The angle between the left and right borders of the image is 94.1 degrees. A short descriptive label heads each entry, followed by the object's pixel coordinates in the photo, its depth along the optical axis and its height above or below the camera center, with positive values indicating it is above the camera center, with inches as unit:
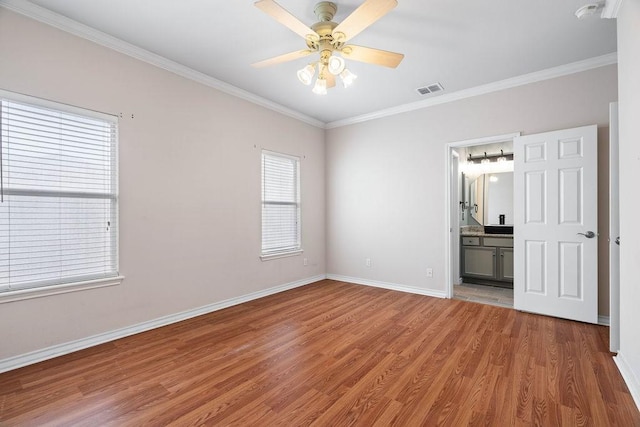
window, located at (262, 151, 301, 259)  171.6 +4.5
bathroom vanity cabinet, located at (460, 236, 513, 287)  185.8 -31.1
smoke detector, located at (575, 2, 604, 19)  90.1 +62.1
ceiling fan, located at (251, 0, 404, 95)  75.6 +51.4
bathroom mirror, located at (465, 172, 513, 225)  220.1 +10.8
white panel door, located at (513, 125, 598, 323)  123.1 -5.4
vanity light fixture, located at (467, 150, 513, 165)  218.8 +40.7
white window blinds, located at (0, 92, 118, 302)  90.0 +5.3
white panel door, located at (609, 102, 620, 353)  96.5 -7.6
